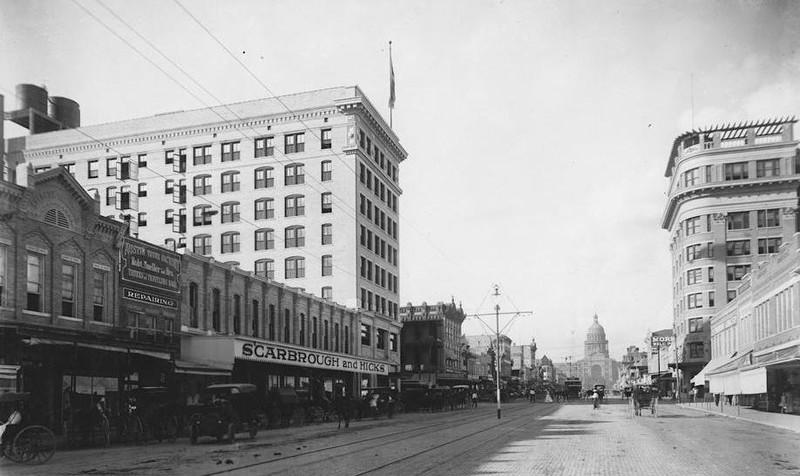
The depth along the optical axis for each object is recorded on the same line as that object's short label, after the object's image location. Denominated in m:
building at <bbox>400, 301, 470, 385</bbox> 88.26
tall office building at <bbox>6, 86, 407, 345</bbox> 64.88
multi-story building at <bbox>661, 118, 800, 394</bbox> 81.56
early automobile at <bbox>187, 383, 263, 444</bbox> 23.67
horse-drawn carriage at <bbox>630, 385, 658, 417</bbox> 43.81
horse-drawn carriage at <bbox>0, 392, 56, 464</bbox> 17.36
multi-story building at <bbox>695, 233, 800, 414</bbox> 38.59
